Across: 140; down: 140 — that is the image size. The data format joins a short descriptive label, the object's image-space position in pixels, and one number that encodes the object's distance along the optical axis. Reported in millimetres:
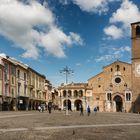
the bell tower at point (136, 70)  38188
